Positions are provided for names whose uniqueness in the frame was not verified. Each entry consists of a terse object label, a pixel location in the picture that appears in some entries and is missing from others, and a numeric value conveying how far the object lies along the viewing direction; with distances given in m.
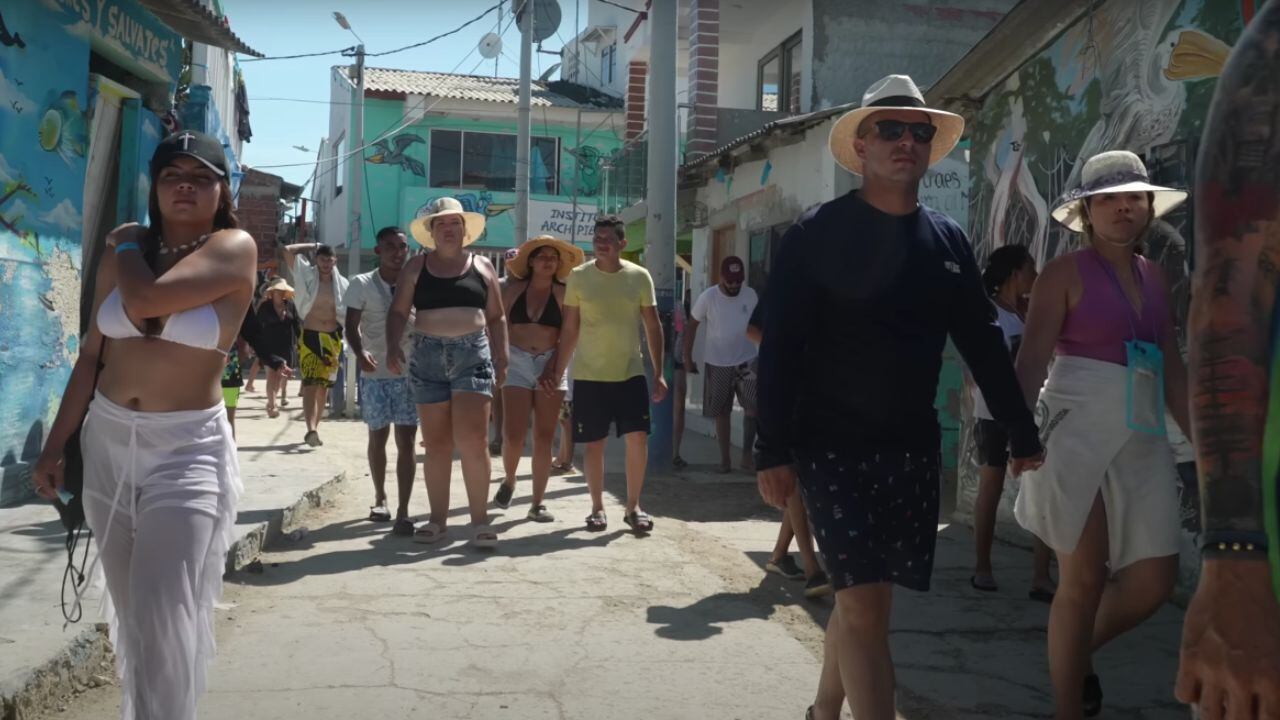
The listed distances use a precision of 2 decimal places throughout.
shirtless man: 12.17
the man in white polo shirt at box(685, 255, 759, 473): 10.91
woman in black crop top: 7.24
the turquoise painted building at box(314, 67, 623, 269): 32.03
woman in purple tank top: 3.96
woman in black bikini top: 8.20
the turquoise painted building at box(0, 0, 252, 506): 7.54
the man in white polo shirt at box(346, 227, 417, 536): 7.87
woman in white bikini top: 3.30
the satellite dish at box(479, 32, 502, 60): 24.61
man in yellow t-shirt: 7.90
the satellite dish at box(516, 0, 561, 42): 21.77
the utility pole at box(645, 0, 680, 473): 11.86
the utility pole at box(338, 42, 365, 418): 23.95
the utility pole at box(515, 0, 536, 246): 20.33
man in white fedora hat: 3.41
